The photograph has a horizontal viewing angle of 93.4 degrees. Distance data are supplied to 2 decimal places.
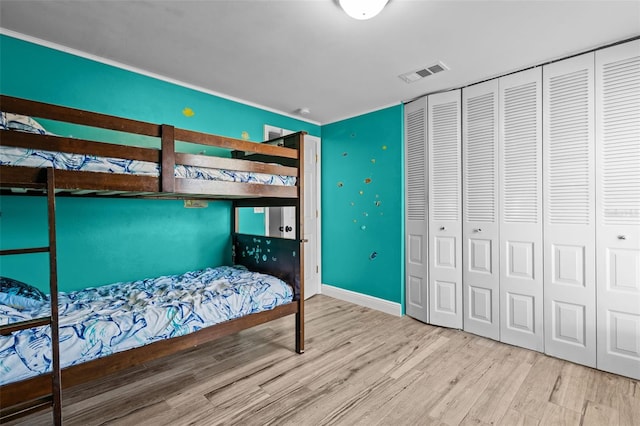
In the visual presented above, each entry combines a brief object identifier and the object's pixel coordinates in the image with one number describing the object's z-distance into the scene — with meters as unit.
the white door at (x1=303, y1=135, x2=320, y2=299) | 4.18
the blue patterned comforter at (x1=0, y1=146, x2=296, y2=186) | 1.44
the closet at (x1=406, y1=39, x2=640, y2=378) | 2.23
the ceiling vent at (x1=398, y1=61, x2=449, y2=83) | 2.60
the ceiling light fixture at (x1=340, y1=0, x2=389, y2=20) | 1.69
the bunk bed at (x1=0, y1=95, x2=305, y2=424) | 1.40
